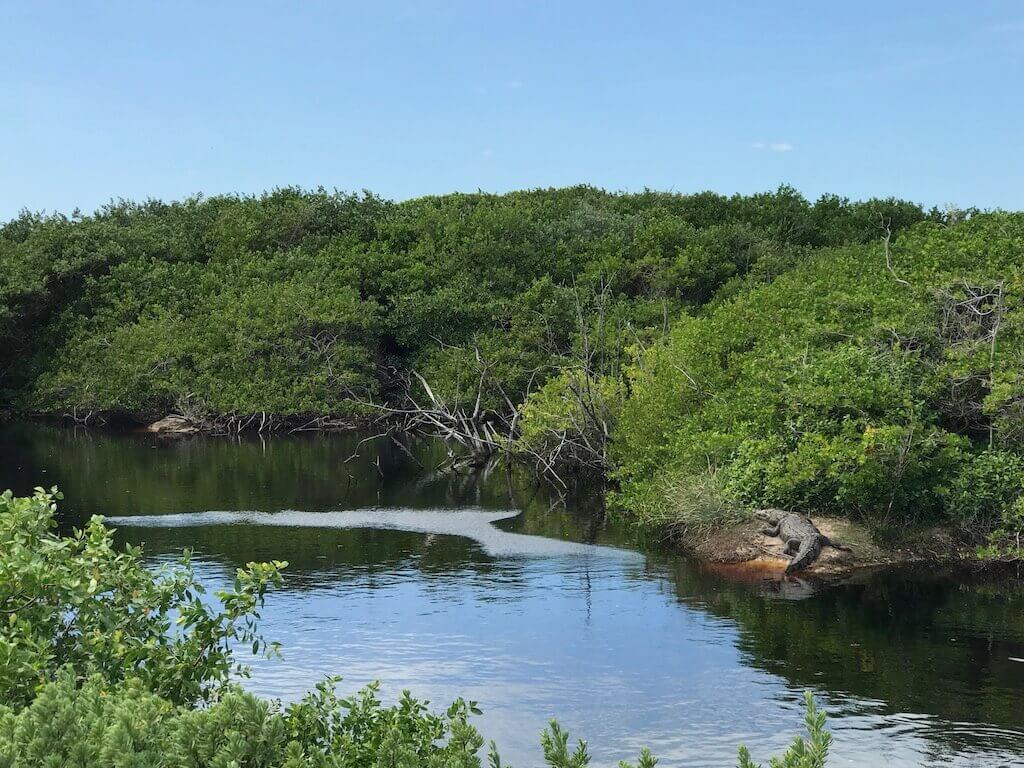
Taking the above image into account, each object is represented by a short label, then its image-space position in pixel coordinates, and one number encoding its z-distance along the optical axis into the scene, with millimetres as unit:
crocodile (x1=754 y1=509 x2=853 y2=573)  23641
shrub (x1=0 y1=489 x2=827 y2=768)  7441
